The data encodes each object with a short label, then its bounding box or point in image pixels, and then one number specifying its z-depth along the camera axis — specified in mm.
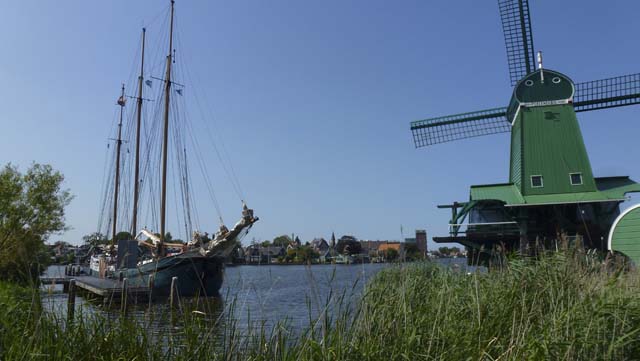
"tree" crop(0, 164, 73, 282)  20641
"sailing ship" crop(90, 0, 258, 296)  26641
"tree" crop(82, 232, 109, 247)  41831
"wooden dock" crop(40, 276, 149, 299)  20703
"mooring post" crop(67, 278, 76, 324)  4737
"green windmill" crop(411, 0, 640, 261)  25375
